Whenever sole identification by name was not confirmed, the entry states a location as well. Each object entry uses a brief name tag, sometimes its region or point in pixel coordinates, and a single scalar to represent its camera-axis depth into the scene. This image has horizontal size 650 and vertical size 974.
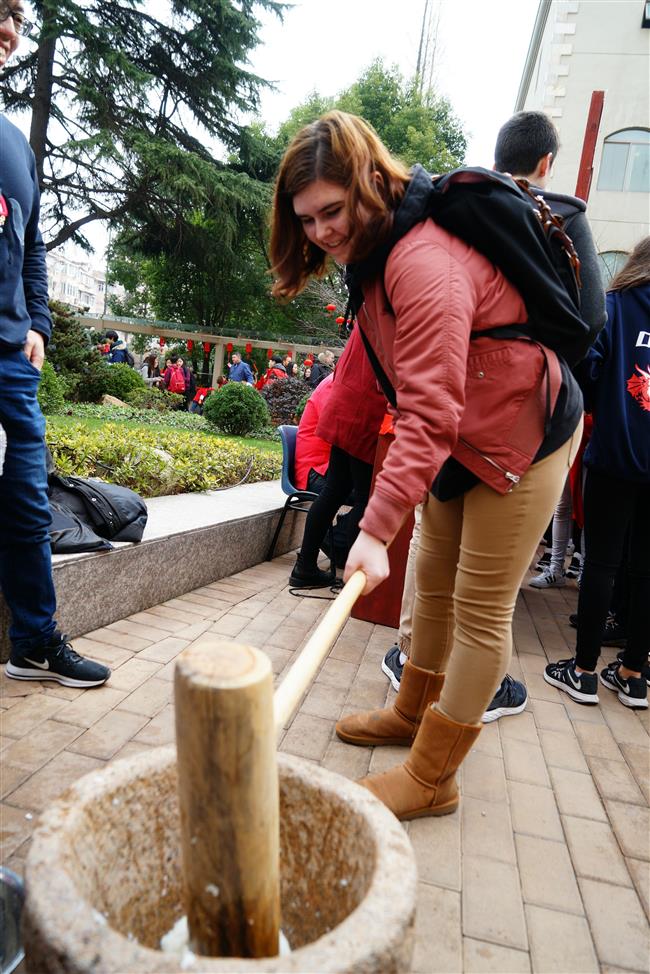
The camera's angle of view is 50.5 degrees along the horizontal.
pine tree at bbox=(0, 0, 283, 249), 16.97
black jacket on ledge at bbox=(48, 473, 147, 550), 3.24
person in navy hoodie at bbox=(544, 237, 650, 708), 2.89
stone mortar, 0.81
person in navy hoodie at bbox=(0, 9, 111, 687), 2.24
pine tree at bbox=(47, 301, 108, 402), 13.02
